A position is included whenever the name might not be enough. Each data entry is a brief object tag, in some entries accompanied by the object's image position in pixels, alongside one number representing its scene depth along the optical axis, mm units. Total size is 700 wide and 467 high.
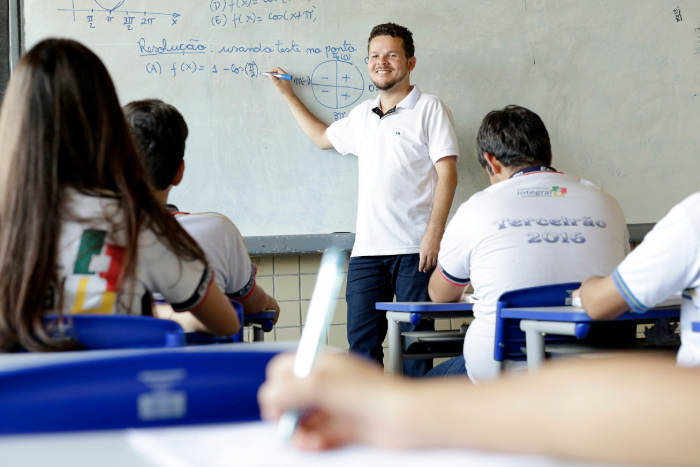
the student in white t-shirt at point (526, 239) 1979
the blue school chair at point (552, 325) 1641
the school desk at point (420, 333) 2168
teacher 3121
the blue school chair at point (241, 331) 1501
